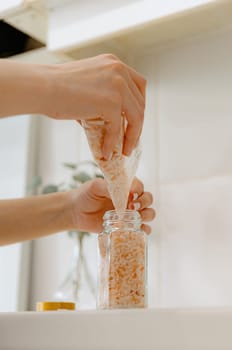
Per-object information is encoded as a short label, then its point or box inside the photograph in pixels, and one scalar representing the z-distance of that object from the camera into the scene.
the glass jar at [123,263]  0.61
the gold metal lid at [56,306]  0.69
